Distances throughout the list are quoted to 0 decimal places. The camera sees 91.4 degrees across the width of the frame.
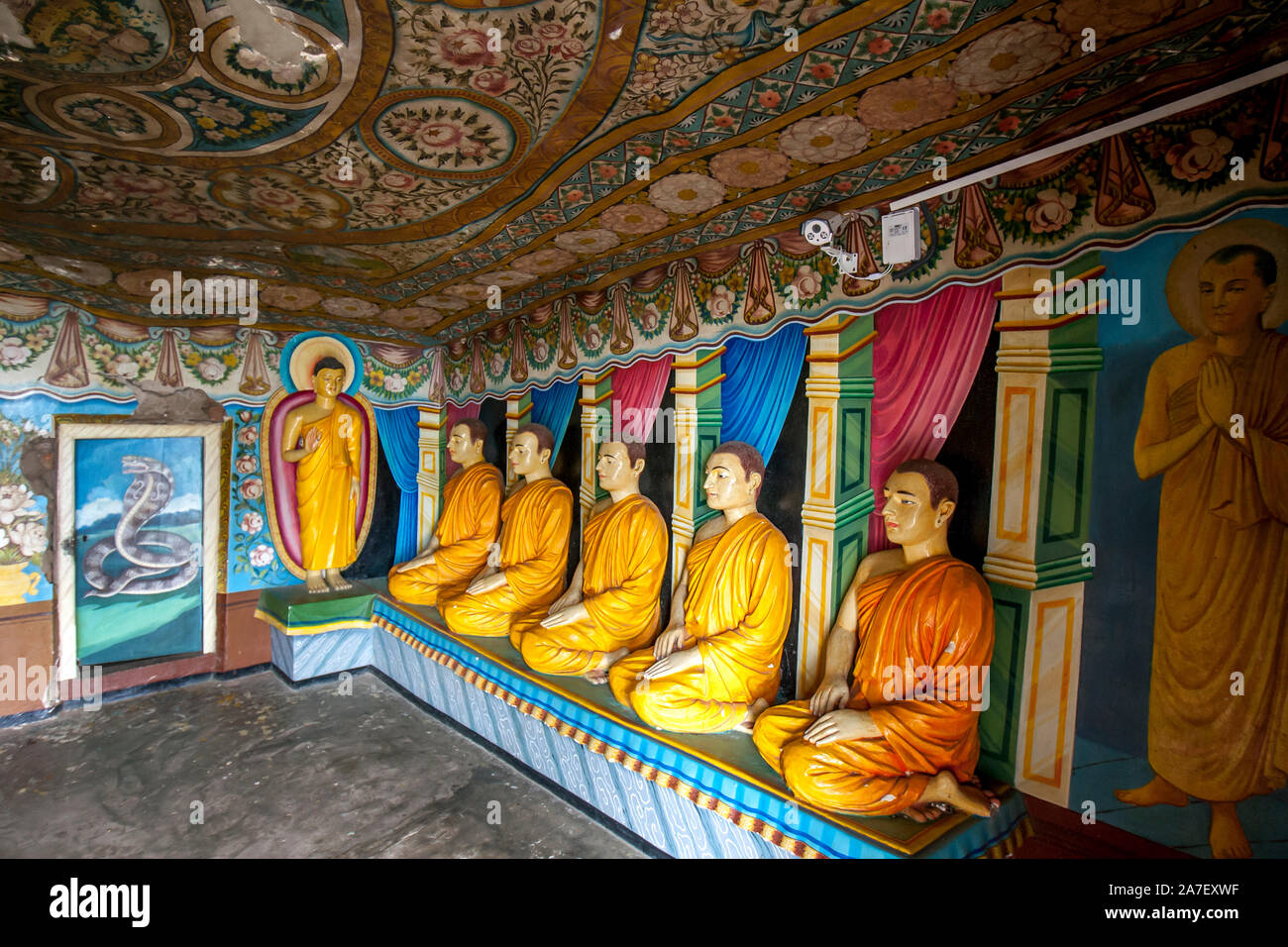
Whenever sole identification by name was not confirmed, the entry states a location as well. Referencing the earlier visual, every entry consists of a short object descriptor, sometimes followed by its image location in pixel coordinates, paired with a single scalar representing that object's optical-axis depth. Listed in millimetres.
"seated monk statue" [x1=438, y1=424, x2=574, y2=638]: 4387
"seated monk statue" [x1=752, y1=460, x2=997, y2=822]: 2346
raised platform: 2330
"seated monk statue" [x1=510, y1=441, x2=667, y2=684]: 3734
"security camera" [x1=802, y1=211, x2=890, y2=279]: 2854
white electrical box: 2672
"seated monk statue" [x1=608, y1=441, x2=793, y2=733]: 3039
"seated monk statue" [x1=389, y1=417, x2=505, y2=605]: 5082
